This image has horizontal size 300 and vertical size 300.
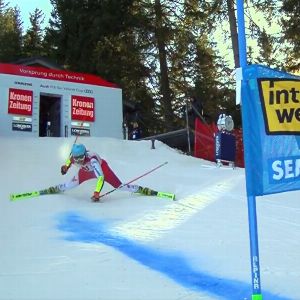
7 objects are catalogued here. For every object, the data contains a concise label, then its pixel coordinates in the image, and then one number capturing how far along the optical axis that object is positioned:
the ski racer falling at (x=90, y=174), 11.50
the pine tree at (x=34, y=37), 43.78
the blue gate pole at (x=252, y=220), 4.86
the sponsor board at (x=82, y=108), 27.05
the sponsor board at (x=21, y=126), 25.38
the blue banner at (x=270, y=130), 5.07
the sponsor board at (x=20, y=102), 25.25
